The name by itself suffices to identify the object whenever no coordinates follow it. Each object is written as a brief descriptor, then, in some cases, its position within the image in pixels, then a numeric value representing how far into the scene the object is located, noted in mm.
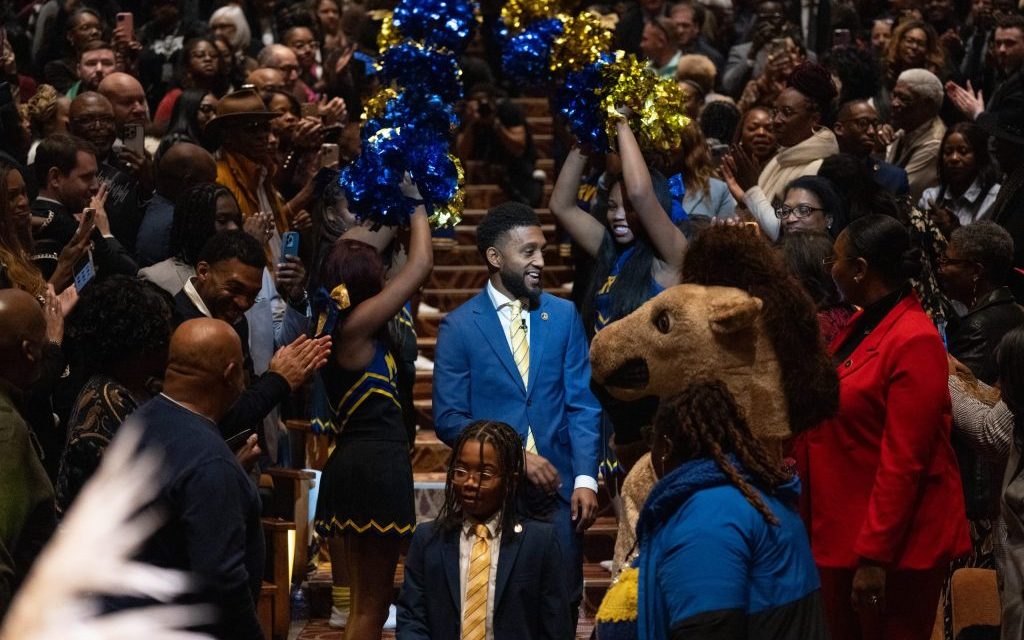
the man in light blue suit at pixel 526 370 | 9789
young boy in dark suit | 8227
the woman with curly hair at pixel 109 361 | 6707
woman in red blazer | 7652
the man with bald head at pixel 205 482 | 5859
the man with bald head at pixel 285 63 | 19062
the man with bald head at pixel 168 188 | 12234
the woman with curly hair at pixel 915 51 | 20016
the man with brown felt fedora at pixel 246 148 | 13570
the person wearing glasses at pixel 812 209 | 11867
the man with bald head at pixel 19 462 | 6336
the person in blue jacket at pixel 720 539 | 4988
